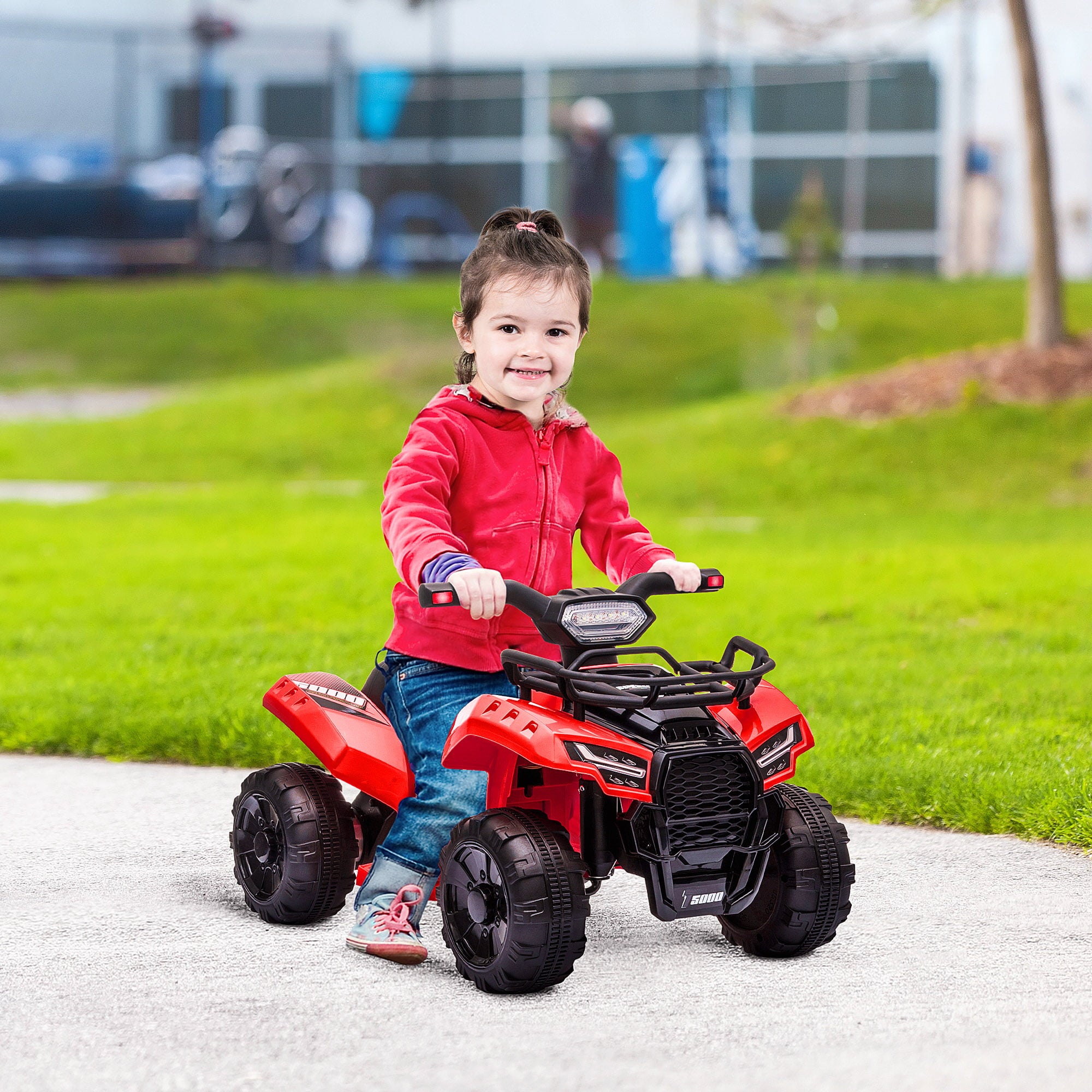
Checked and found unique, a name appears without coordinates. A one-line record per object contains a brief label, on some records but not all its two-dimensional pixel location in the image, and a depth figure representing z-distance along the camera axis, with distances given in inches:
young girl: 135.1
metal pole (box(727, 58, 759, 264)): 995.3
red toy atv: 121.9
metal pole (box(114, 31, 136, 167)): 942.4
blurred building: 924.0
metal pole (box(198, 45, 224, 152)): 866.8
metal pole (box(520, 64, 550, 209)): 1029.8
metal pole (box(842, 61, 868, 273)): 970.7
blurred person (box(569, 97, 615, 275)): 924.0
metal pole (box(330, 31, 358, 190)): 973.2
